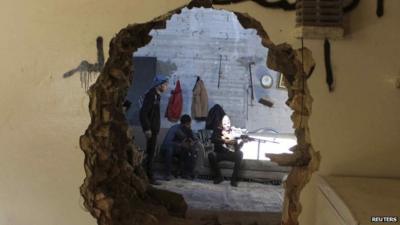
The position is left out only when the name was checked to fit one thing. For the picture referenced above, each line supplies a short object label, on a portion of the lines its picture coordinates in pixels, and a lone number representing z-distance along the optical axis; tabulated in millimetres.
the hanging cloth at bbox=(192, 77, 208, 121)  5410
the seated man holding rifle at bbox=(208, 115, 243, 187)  4902
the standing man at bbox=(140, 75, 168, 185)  5035
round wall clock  5238
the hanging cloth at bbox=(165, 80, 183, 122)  5438
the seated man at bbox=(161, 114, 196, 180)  5078
